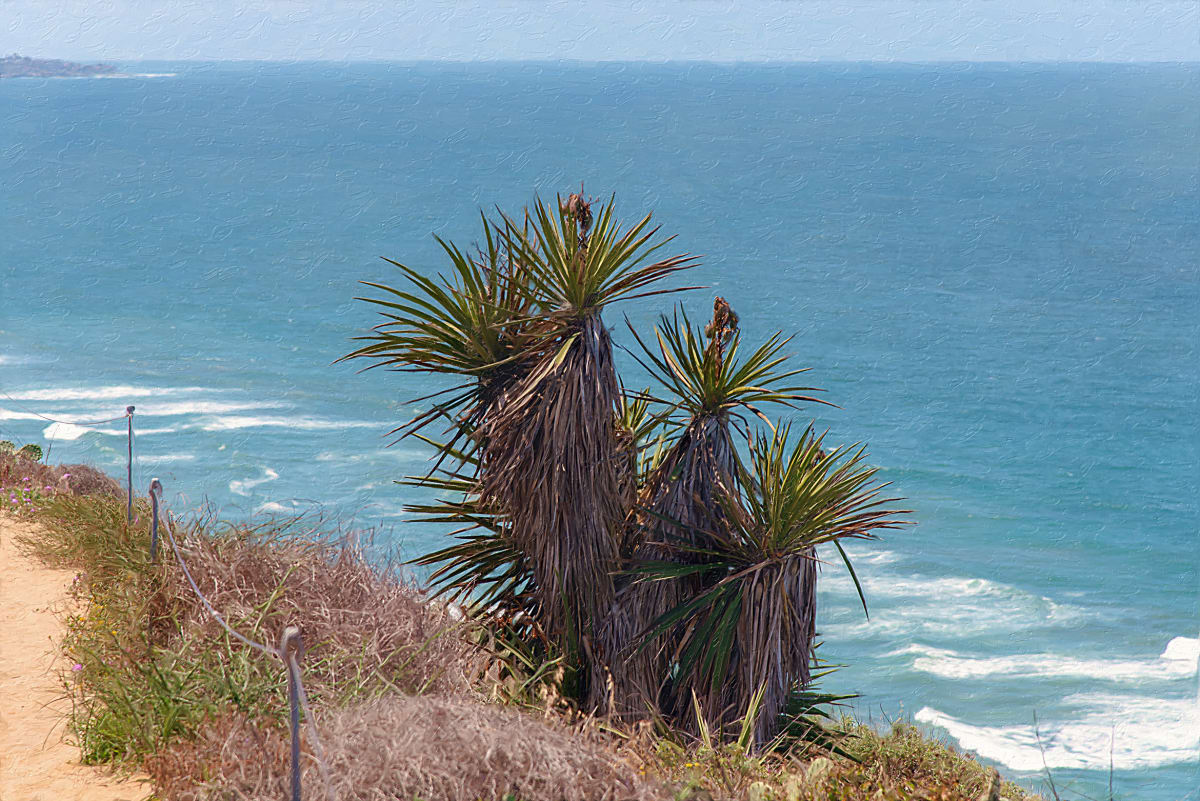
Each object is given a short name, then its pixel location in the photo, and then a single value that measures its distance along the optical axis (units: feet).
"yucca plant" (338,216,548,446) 51.60
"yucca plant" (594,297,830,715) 53.26
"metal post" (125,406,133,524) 56.78
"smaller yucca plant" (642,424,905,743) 51.88
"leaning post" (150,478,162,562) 48.16
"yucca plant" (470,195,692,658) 49.67
